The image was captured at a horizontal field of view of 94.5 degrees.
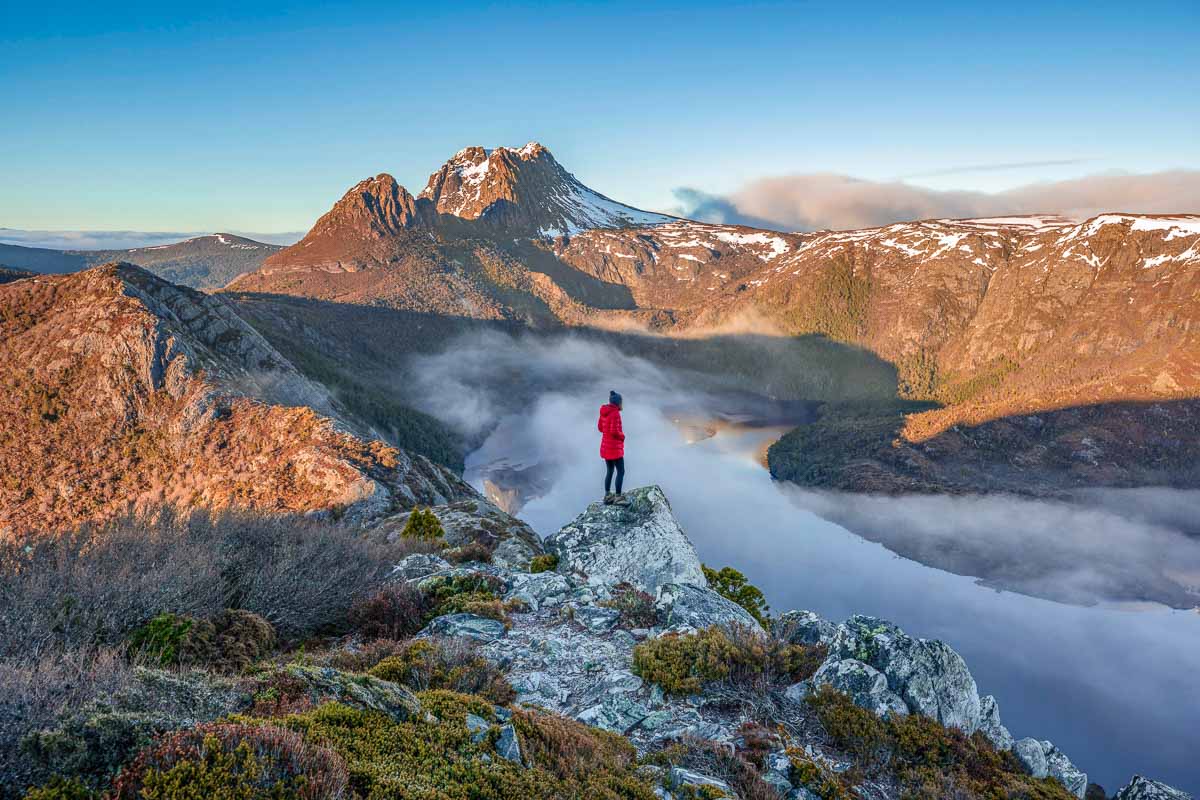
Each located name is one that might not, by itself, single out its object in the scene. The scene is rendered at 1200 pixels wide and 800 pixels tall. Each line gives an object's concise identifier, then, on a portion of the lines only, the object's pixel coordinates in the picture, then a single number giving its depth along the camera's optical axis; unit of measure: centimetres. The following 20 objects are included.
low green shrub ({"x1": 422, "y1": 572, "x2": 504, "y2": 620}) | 1391
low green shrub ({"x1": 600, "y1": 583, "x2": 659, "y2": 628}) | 1367
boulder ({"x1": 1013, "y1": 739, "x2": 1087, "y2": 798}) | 1007
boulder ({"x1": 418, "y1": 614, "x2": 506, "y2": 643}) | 1261
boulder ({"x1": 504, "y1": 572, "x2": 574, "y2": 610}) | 1511
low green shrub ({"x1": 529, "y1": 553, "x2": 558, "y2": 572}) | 1894
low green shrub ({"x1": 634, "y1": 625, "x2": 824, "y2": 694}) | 1023
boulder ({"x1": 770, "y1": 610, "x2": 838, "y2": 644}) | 1234
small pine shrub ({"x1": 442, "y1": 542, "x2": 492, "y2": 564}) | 2142
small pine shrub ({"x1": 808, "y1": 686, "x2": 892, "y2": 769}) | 862
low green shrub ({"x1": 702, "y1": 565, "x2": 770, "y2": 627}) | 2286
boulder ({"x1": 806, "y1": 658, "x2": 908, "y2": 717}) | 952
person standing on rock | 1811
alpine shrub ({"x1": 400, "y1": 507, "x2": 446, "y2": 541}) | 2841
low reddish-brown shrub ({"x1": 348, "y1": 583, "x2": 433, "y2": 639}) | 1311
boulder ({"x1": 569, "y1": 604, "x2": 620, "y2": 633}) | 1352
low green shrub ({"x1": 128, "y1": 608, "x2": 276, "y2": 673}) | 941
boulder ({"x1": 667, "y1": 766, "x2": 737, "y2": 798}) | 692
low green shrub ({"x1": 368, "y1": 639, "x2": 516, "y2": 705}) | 920
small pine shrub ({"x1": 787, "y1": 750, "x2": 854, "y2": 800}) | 761
